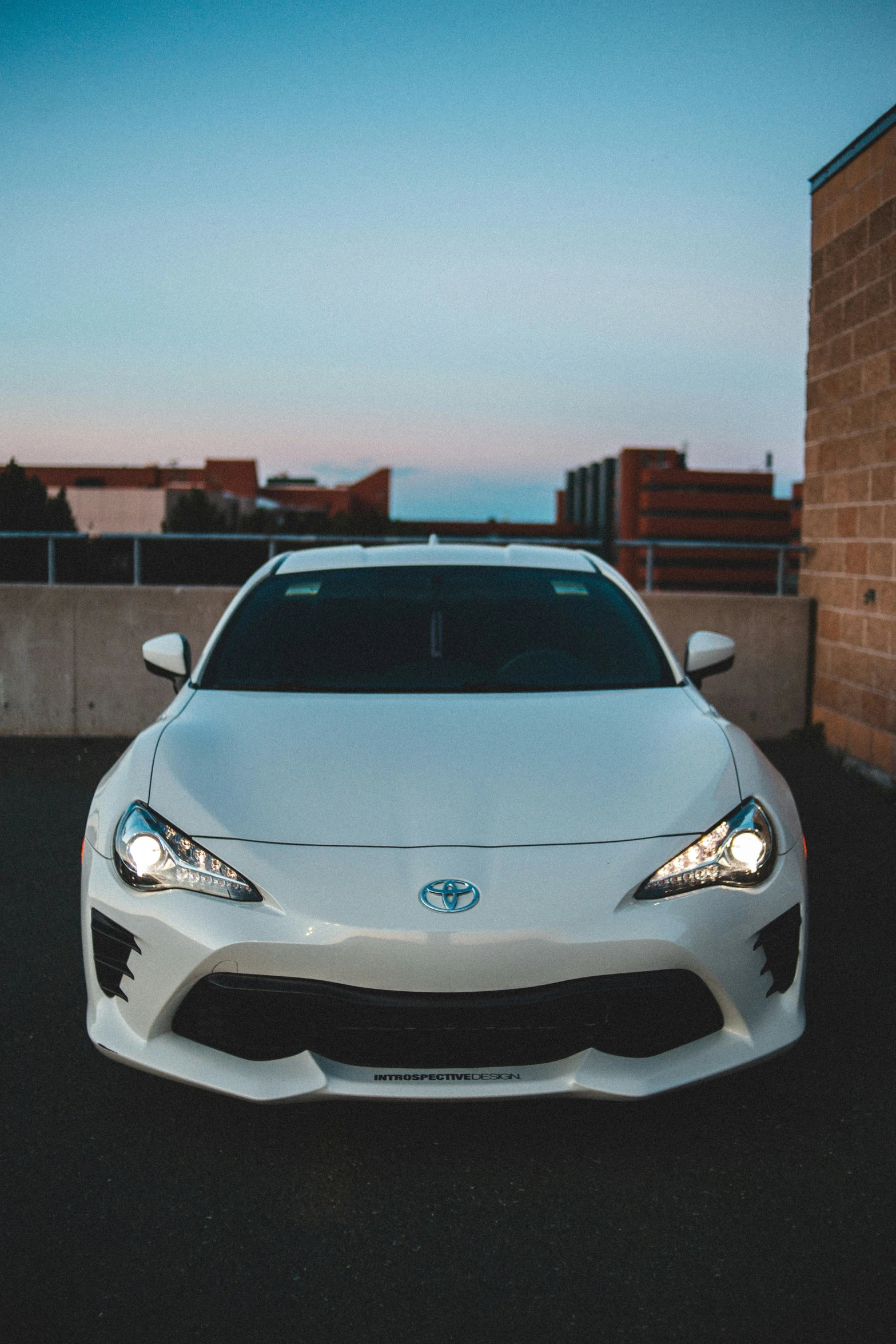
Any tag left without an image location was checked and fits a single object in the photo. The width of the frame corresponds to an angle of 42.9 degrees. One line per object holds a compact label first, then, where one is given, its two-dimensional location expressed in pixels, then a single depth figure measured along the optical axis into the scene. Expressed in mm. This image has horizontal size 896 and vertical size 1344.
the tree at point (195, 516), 70062
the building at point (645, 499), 193375
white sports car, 2334
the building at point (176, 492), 88938
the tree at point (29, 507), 47188
